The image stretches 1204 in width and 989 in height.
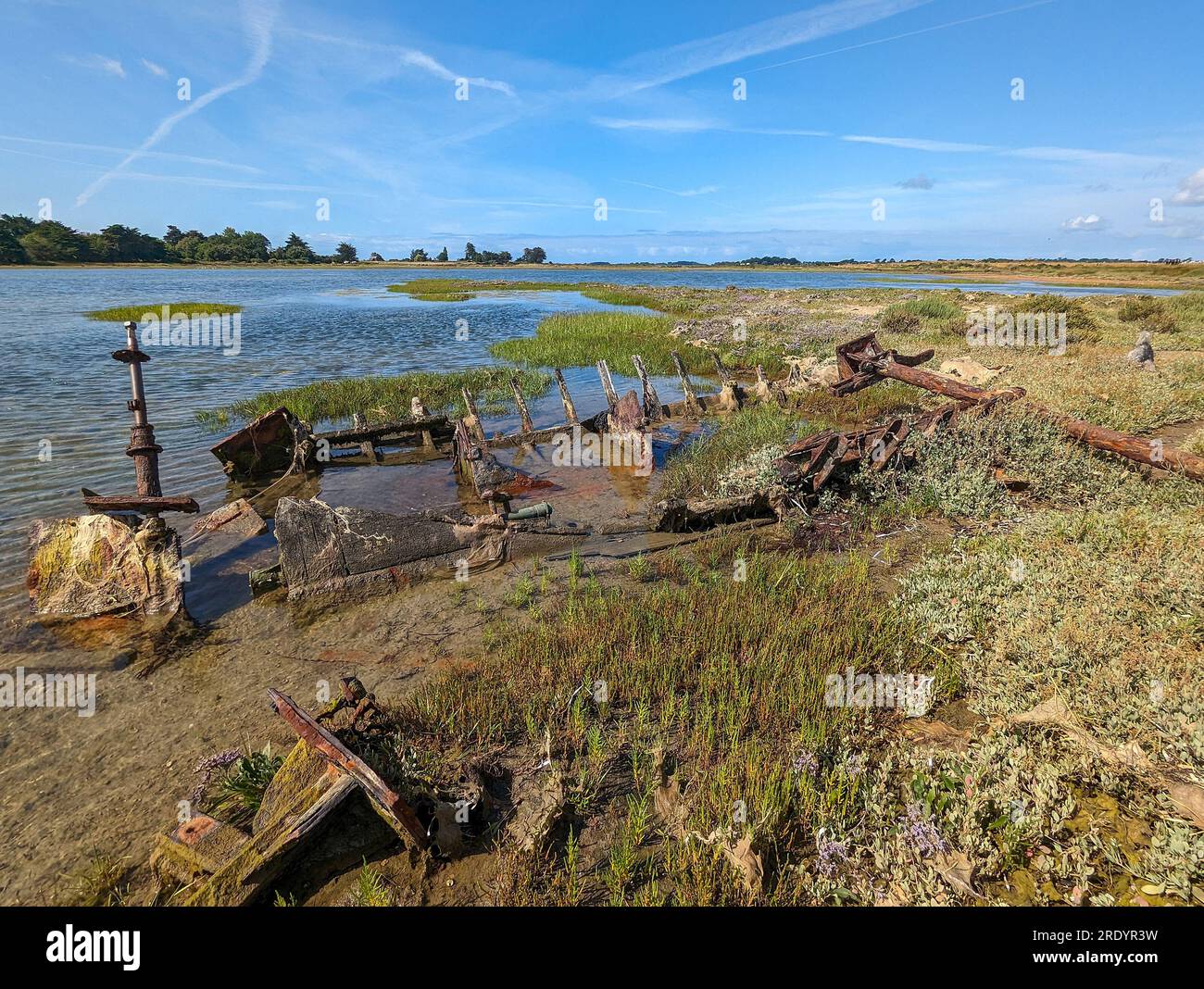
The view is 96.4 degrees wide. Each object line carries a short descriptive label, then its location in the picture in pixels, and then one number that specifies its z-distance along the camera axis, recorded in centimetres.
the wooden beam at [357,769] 371
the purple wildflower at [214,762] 517
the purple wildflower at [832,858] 386
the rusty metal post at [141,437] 880
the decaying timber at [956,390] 906
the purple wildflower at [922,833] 388
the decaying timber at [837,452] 1097
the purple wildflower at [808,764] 473
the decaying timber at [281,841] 360
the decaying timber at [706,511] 1023
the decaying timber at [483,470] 1254
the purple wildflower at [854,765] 466
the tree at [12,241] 10806
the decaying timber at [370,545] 828
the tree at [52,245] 11338
